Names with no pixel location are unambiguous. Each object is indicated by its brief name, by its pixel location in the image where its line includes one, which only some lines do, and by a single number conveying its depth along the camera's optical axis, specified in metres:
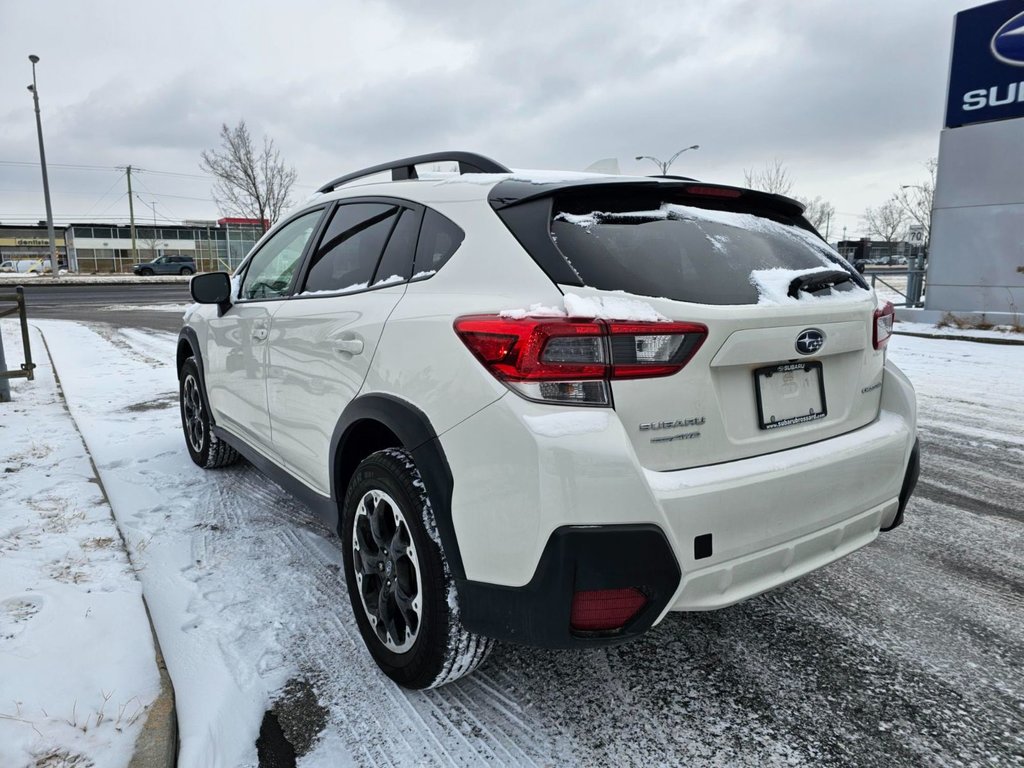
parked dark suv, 47.56
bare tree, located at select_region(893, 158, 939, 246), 40.69
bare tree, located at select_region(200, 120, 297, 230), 29.70
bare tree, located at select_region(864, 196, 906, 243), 67.94
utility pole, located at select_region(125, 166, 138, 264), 58.84
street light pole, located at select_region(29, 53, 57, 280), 31.19
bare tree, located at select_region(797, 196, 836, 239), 65.80
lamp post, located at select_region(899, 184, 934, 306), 15.32
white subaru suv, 1.81
